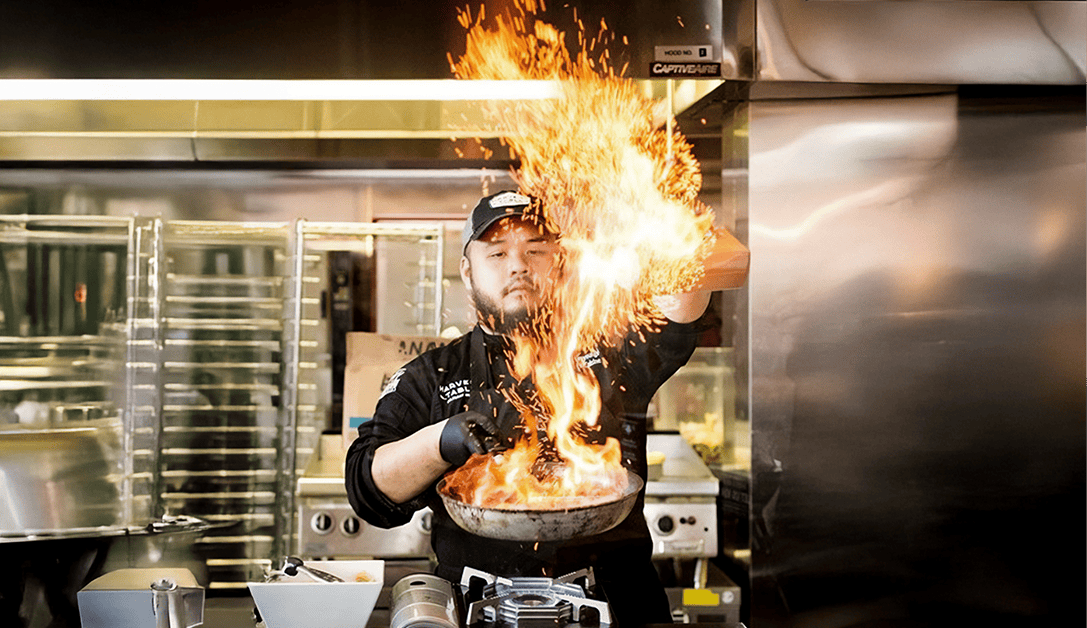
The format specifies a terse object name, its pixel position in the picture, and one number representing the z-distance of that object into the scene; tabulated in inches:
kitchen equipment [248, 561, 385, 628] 75.0
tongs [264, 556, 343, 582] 78.1
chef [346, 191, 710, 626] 97.2
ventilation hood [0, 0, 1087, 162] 94.0
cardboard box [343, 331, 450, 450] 114.0
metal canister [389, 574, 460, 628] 71.0
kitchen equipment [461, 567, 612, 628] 75.7
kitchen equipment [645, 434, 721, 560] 110.0
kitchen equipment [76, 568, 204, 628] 76.2
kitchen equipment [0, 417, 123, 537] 107.5
